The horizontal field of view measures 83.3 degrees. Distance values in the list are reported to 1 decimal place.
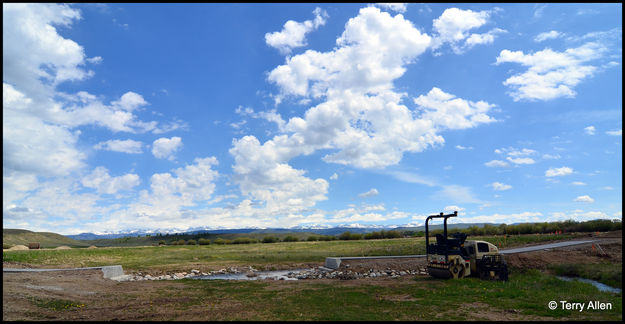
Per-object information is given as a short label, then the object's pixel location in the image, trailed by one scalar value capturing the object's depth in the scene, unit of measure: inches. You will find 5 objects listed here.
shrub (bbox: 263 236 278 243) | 3294.0
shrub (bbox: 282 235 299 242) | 3312.3
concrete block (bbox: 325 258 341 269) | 1340.6
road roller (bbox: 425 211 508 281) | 924.0
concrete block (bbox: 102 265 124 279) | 1255.4
